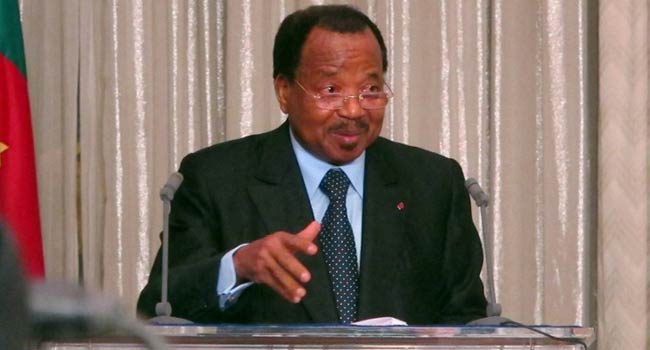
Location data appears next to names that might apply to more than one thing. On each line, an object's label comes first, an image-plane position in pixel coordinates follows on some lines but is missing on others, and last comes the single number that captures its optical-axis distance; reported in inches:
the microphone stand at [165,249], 224.7
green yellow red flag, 336.2
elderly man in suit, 252.7
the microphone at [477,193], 230.2
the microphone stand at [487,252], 227.5
